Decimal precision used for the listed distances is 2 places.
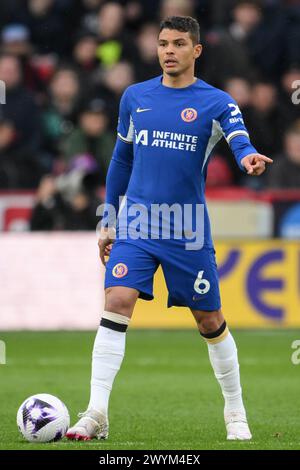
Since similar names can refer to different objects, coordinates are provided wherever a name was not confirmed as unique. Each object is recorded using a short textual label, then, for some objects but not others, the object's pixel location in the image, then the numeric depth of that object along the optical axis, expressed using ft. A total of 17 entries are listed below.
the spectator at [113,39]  58.08
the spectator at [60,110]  56.80
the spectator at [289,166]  51.93
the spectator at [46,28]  61.00
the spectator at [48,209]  50.47
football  24.02
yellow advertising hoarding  47.62
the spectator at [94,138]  54.44
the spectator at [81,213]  50.85
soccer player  24.36
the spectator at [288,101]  54.29
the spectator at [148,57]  56.59
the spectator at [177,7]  55.47
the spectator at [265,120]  53.67
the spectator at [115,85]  56.29
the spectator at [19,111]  56.44
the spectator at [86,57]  58.13
